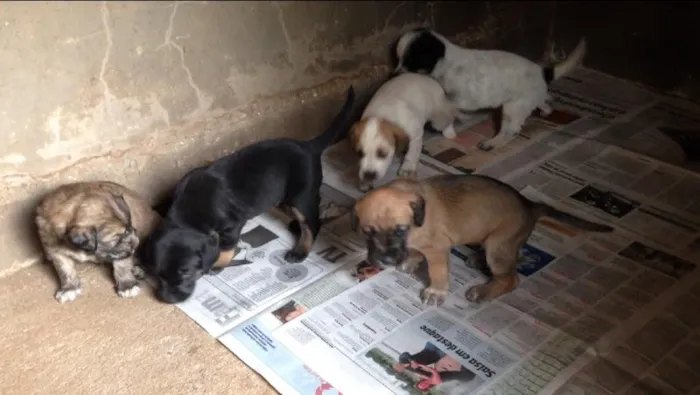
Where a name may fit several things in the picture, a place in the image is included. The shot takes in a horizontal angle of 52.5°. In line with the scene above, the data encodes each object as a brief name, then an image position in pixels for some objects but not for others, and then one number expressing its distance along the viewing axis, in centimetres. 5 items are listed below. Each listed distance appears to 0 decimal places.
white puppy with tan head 208
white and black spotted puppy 239
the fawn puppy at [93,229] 160
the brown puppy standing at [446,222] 154
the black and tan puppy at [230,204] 158
